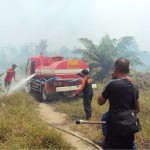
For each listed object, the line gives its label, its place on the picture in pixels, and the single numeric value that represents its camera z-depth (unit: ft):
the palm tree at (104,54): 68.80
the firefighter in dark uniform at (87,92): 31.09
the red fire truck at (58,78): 42.37
